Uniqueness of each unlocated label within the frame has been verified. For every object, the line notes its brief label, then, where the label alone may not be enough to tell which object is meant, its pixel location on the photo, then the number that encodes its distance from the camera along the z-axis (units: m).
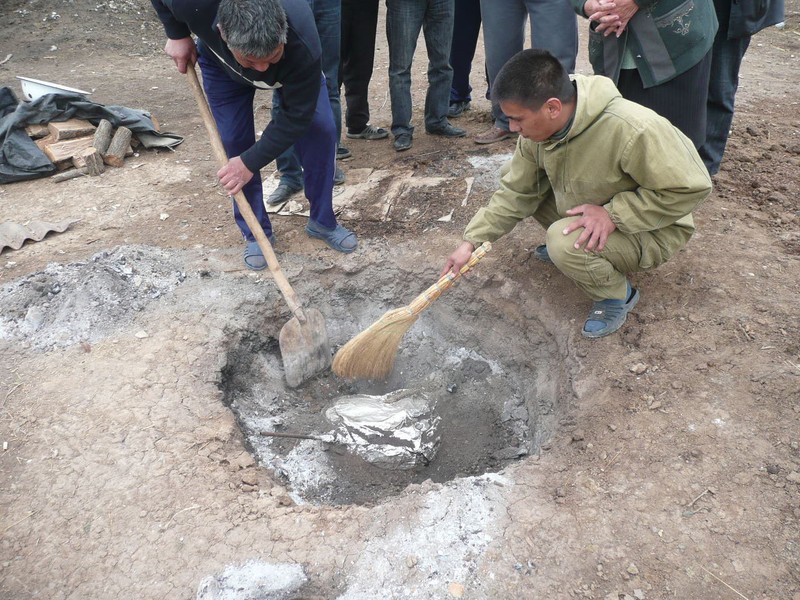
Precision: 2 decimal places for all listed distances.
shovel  3.19
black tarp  5.04
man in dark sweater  2.42
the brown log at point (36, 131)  5.33
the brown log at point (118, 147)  5.15
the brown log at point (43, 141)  5.22
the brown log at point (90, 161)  5.02
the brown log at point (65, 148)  5.08
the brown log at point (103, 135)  5.16
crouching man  2.35
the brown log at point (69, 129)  5.26
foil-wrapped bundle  2.92
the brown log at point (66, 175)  4.96
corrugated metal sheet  3.95
